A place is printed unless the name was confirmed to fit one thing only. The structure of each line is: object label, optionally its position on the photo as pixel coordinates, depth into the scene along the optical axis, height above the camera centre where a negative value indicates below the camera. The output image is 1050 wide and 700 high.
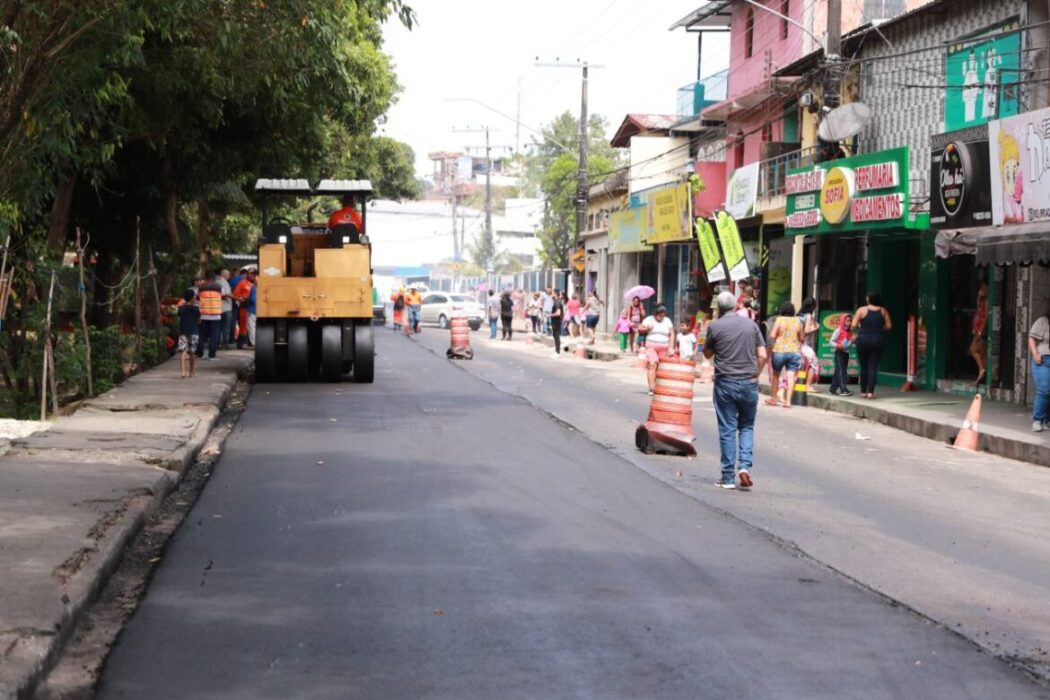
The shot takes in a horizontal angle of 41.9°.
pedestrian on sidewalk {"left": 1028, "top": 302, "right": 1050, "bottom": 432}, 17.34 -1.05
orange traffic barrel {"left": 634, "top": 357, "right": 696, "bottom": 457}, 14.33 -1.42
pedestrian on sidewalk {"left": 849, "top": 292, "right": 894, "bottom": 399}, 22.25 -0.91
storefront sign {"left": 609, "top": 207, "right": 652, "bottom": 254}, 45.00 +1.67
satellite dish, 25.12 +2.92
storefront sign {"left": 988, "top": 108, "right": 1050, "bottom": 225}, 19.11 +1.63
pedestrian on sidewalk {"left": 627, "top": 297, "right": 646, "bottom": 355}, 36.89 -0.93
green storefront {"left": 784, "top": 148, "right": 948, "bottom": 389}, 23.80 +0.81
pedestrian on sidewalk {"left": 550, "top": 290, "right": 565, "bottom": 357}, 38.27 -1.03
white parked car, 61.09 -1.20
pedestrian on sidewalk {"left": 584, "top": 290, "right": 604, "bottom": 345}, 44.12 -1.13
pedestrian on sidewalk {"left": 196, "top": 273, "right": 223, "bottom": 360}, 24.75 -0.63
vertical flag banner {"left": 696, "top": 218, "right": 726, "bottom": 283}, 30.16 +0.63
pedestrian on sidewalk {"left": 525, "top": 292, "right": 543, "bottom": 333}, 53.15 -1.28
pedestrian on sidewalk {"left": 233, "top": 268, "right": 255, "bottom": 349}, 31.44 -0.47
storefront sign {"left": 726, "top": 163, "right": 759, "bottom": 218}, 33.94 +2.24
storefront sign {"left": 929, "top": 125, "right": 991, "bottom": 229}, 20.97 +1.49
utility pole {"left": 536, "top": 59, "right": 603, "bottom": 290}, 47.22 +3.55
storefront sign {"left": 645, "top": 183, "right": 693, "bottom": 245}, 38.44 +1.91
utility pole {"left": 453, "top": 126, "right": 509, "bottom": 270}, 71.44 +3.24
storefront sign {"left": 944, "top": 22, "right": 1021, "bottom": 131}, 22.08 +3.32
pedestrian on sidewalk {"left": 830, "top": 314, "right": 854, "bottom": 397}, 23.58 -1.31
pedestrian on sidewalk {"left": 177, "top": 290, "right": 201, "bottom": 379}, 22.09 -0.89
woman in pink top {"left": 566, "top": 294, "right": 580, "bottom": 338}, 47.06 -1.19
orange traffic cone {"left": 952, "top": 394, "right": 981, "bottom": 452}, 17.38 -1.95
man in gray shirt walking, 12.45 -0.97
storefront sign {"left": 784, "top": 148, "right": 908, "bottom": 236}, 23.44 +1.58
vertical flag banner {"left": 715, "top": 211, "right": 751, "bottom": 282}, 29.12 +0.69
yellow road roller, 22.47 -0.45
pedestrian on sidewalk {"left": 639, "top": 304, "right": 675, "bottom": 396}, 22.83 -0.95
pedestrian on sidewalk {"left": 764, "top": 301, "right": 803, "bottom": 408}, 21.75 -0.97
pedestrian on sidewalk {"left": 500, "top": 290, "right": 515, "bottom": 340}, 47.62 -1.15
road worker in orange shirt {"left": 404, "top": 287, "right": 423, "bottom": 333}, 48.91 -0.93
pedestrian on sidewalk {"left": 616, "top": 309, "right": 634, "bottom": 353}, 38.44 -1.35
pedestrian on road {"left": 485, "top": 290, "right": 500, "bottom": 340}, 49.75 -1.23
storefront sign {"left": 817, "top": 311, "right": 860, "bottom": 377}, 24.83 -1.38
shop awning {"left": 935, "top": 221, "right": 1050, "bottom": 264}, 17.91 +0.51
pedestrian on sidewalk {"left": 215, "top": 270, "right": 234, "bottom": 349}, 30.61 -0.66
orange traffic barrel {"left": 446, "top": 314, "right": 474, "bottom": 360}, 32.62 -1.47
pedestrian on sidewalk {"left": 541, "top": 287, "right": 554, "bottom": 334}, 47.78 -0.96
